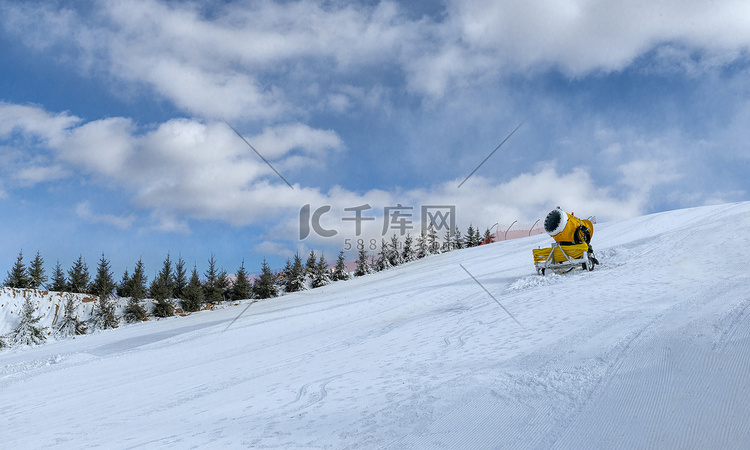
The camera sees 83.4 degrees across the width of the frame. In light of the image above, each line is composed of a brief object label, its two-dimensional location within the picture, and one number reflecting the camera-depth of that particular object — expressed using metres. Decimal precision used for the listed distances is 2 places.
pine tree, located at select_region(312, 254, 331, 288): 52.22
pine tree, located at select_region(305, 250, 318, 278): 57.13
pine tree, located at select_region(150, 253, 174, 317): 40.28
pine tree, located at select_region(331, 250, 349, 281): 57.34
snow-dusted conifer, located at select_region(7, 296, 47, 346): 28.72
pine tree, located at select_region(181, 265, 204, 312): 43.16
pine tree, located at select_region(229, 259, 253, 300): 50.53
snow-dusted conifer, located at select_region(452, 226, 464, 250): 62.83
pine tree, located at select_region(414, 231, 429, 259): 59.75
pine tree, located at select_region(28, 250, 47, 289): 43.19
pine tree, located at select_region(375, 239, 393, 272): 57.21
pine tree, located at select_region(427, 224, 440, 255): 61.02
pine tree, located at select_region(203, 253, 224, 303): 46.91
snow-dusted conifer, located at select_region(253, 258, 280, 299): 51.31
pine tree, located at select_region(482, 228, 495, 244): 61.94
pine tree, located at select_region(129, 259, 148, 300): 41.39
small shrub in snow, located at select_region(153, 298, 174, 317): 40.19
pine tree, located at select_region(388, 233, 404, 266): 58.06
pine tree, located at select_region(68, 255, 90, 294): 45.38
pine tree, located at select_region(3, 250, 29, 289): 41.84
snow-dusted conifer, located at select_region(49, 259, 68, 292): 46.62
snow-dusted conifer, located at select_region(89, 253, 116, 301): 44.71
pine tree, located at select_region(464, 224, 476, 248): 66.94
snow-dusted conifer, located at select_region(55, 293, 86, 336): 34.78
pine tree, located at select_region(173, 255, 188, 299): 46.25
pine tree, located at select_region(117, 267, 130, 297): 47.22
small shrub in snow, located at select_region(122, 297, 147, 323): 38.88
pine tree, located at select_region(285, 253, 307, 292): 53.03
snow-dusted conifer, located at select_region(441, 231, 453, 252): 61.77
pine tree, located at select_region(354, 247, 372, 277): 56.50
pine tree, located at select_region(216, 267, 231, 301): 48.50
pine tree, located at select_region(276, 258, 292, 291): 56.06
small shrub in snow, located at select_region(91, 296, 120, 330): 36.94
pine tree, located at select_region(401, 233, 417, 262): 59.41
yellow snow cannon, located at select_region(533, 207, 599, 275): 16.09
